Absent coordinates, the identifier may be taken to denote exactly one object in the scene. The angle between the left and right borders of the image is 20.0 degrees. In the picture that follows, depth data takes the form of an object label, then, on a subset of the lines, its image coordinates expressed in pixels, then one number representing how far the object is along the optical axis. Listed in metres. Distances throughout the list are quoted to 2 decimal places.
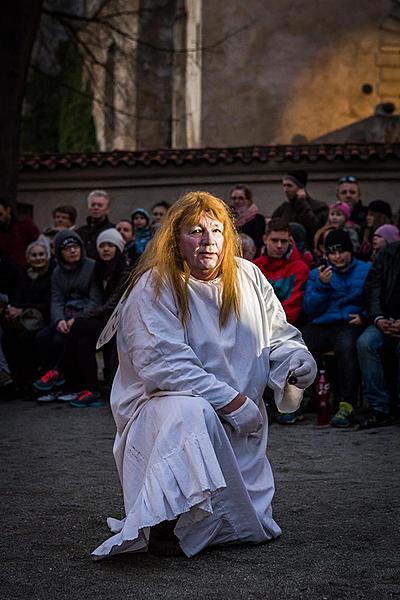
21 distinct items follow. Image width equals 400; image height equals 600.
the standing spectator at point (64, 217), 13.02
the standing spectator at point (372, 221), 11.02
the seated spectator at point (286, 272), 9.84
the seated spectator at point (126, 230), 13.19
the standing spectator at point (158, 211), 13.24
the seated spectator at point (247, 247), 10.02
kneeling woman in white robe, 4.93
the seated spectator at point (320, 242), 10.64
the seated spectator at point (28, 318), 11.27
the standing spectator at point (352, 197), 12.27
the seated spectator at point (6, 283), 11.27
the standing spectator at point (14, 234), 12.66
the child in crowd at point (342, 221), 11.06
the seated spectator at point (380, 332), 9.12
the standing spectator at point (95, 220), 12.74
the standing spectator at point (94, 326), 10.62
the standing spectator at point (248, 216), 11.89
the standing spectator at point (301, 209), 12.48
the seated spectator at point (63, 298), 10.88
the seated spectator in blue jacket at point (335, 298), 9.62
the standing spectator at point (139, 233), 12.08
